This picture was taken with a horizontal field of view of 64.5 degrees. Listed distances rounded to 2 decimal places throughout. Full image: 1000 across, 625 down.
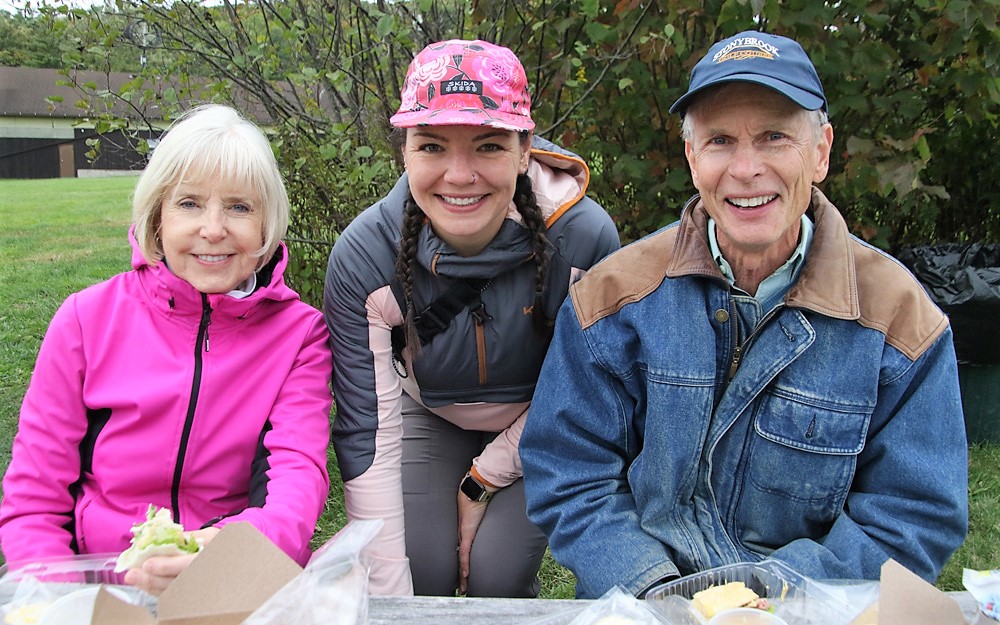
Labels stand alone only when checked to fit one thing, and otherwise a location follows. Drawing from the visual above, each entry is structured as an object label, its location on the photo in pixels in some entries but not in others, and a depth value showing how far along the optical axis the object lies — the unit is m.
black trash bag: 3.96
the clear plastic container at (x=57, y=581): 1.23
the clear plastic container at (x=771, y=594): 1.28
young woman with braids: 2.23
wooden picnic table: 1.37
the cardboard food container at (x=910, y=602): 1.13
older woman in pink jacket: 1.99
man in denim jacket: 1.74
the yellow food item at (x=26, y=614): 1.17
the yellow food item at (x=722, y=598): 1.25
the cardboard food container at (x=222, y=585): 1.13
